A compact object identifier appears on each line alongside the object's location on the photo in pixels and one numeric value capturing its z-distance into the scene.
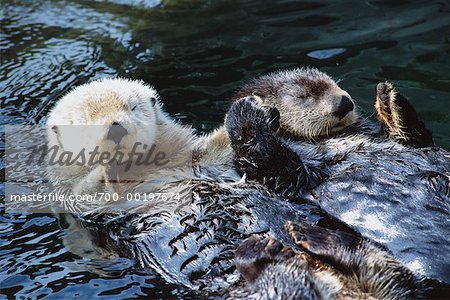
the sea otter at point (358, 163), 7.56
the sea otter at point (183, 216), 7.63
